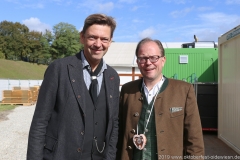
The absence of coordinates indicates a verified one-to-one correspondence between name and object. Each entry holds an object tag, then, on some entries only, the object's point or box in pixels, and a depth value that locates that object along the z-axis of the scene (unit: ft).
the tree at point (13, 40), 228.63
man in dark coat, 7.28
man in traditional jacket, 7.71
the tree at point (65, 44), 246.88
